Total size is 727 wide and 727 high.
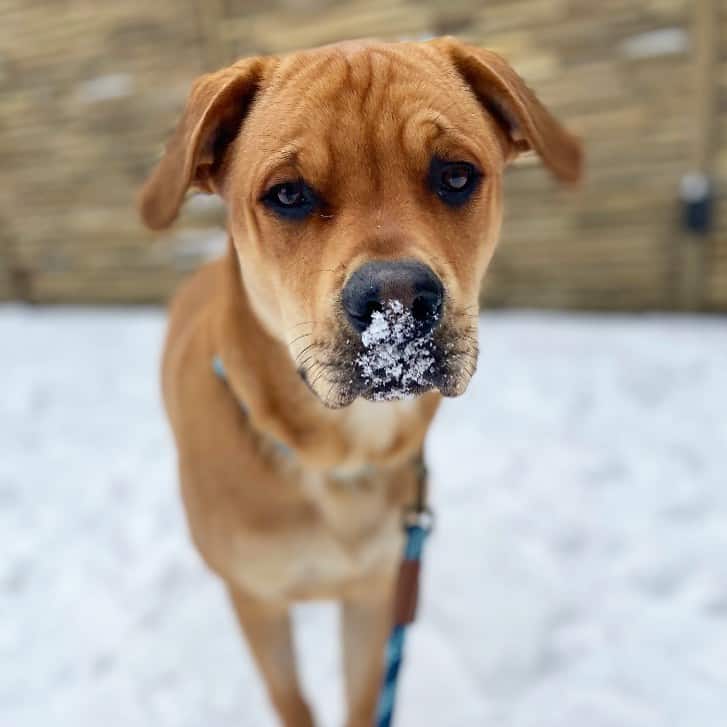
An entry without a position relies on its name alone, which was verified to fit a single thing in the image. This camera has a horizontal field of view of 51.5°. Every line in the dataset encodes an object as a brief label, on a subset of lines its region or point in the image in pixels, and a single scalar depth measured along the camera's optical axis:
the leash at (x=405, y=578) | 0.43
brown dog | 0.33
